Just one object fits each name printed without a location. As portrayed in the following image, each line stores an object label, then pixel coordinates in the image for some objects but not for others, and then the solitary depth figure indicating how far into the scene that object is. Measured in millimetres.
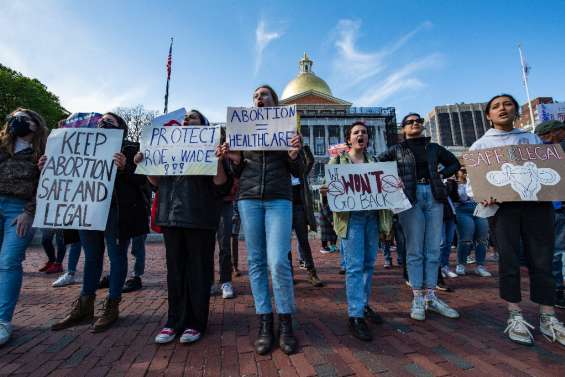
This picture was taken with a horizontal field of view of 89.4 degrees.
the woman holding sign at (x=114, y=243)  2945
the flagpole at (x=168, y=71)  16297
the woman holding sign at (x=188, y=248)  2596
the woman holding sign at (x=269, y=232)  2432
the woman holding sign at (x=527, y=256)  2565
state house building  46219
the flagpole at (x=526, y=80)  28516
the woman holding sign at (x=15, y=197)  2693
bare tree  31594
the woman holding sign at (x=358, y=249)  2679
